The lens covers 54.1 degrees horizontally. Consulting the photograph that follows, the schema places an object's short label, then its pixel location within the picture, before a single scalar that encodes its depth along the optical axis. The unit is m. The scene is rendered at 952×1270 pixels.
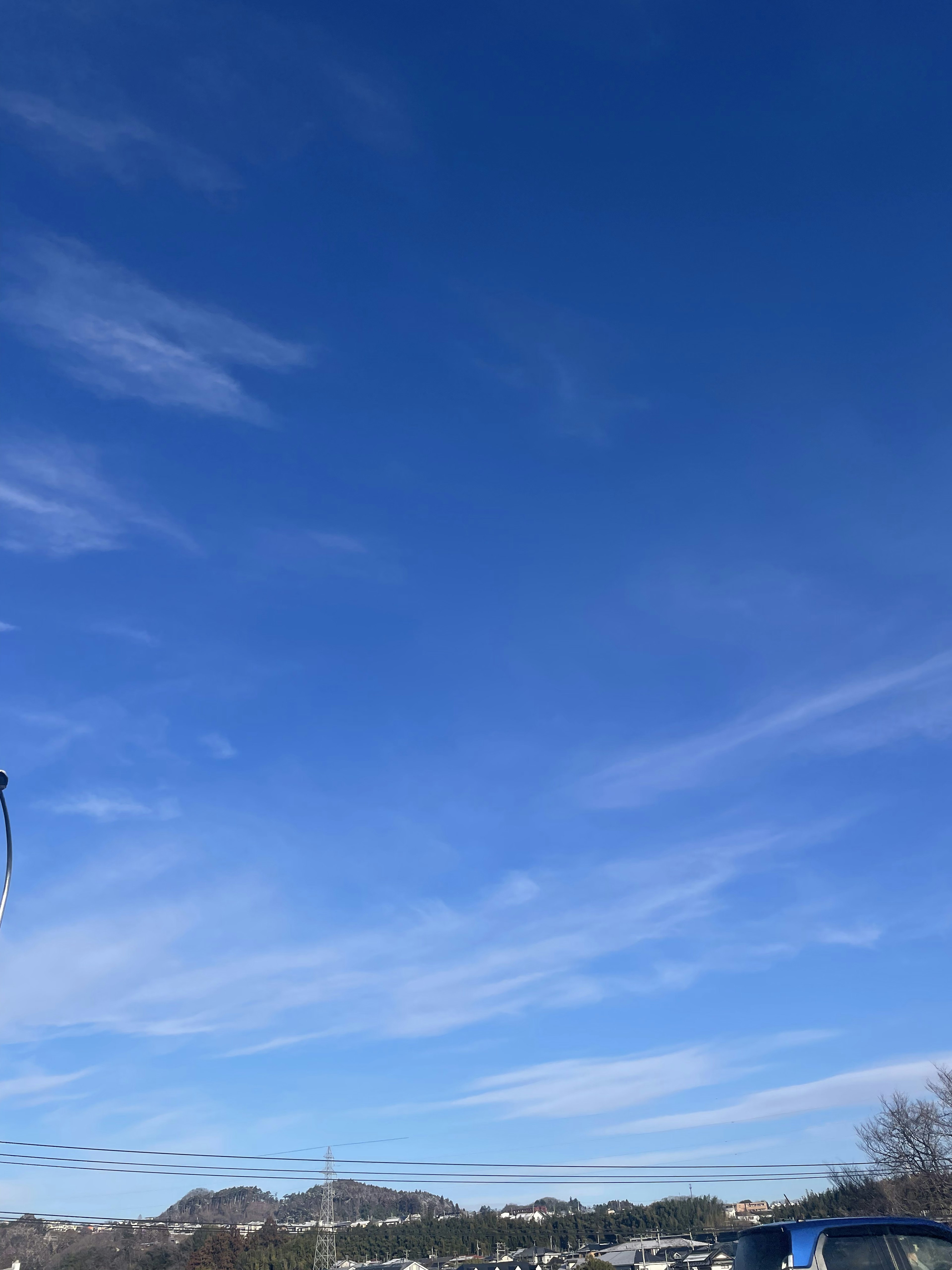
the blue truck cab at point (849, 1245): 8.79
